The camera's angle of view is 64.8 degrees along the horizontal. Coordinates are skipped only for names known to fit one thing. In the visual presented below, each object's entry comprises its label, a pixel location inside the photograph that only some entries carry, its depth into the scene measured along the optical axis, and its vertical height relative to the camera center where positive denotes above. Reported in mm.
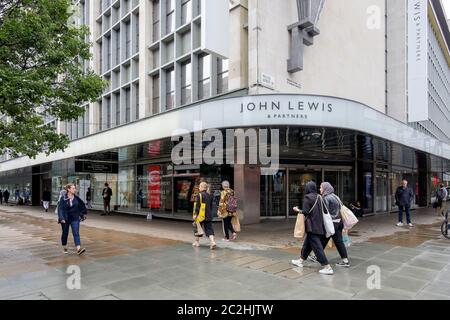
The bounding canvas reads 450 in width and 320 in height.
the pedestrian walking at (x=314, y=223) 6578 -1013
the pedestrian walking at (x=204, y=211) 8859 -1013
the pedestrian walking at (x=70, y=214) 8398 -1009
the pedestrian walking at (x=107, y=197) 19609 -1408
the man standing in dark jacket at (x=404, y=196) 13258 -999
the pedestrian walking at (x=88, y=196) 23125 -1594
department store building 10914 +3276
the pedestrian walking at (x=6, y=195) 34000 -2186
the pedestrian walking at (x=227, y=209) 9930 -1077
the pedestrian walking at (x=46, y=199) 23500 -1792
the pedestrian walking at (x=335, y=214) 7023 -873
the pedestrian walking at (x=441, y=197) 16578 -1336
